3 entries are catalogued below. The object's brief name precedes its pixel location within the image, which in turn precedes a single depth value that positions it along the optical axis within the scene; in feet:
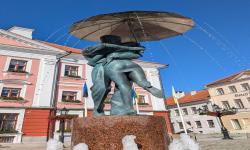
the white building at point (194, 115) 125.49
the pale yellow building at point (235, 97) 113.80
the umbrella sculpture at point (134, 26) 16.57
